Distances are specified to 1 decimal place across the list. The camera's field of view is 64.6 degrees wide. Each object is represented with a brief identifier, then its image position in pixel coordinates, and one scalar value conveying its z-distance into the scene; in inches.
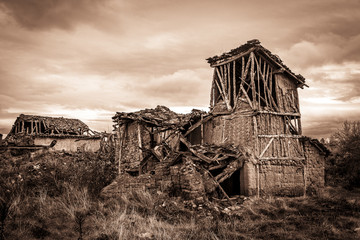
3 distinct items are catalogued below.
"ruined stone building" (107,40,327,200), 514.6
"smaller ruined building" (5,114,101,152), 1190.9
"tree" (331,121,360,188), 743.1
